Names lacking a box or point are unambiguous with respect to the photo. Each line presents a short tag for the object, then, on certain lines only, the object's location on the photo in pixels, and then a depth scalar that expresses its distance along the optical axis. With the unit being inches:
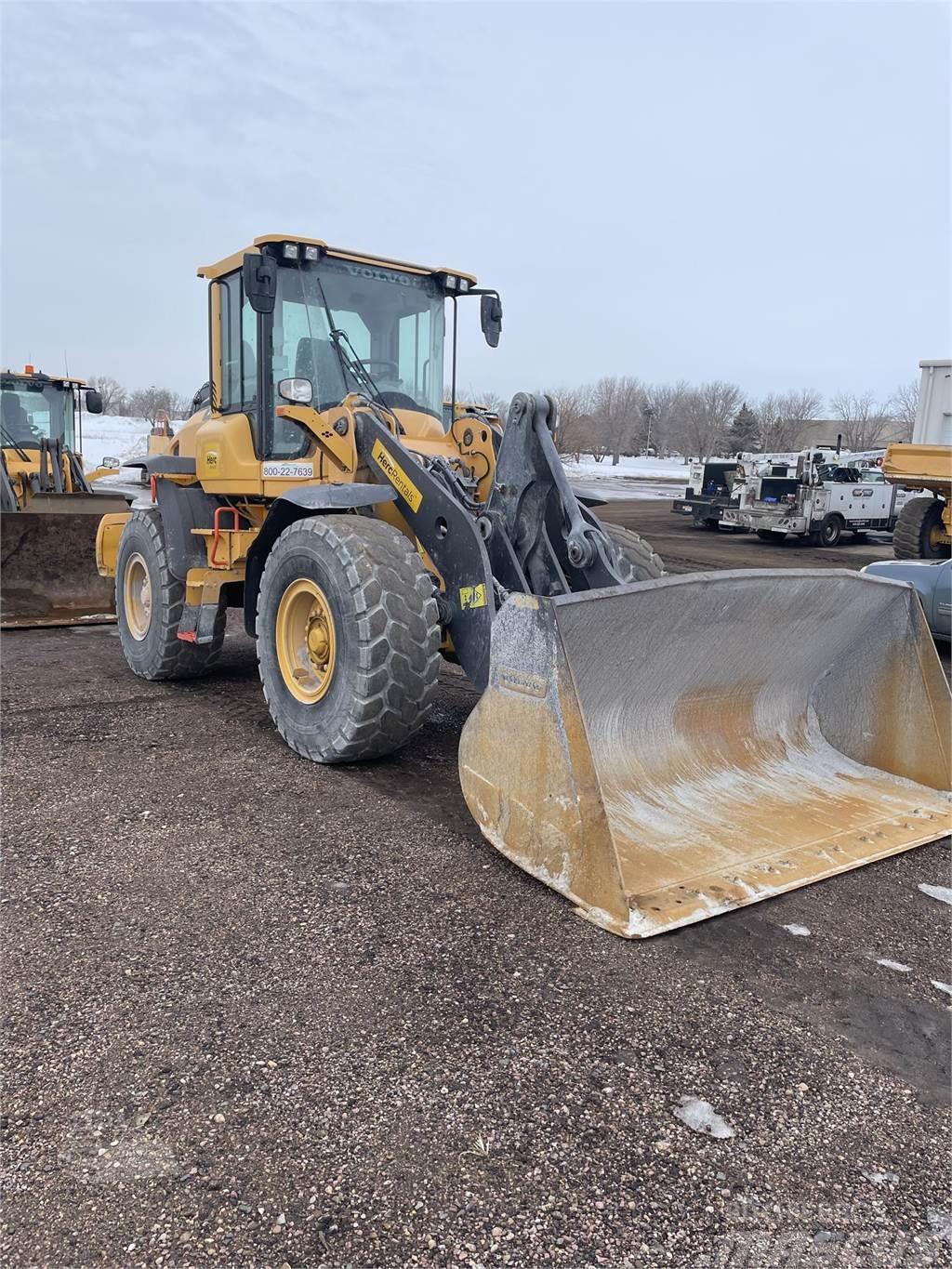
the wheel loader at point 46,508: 343.3
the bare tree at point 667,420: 4094.5
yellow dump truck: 490.0
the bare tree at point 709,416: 3518.7
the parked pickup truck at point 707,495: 924.6
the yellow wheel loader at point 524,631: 132.2
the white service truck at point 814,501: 804.0
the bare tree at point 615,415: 3949.3
